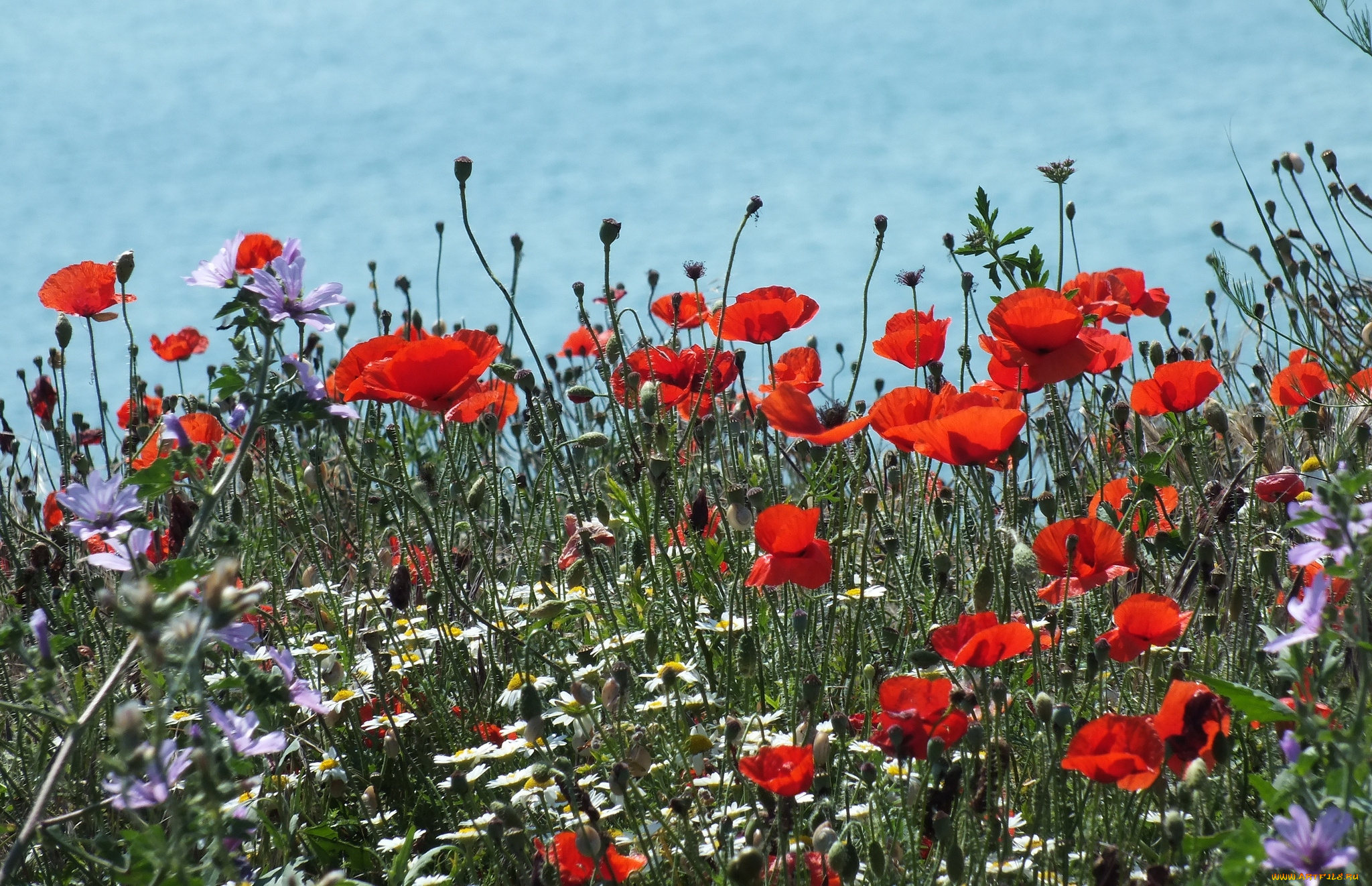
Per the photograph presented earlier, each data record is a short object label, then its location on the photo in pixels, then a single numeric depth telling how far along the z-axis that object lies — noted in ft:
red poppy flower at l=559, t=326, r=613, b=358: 32.59
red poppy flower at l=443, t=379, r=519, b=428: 21.07
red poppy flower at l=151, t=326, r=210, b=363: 36.14
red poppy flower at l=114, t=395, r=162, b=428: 33.96
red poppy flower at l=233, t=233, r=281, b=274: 25.26
